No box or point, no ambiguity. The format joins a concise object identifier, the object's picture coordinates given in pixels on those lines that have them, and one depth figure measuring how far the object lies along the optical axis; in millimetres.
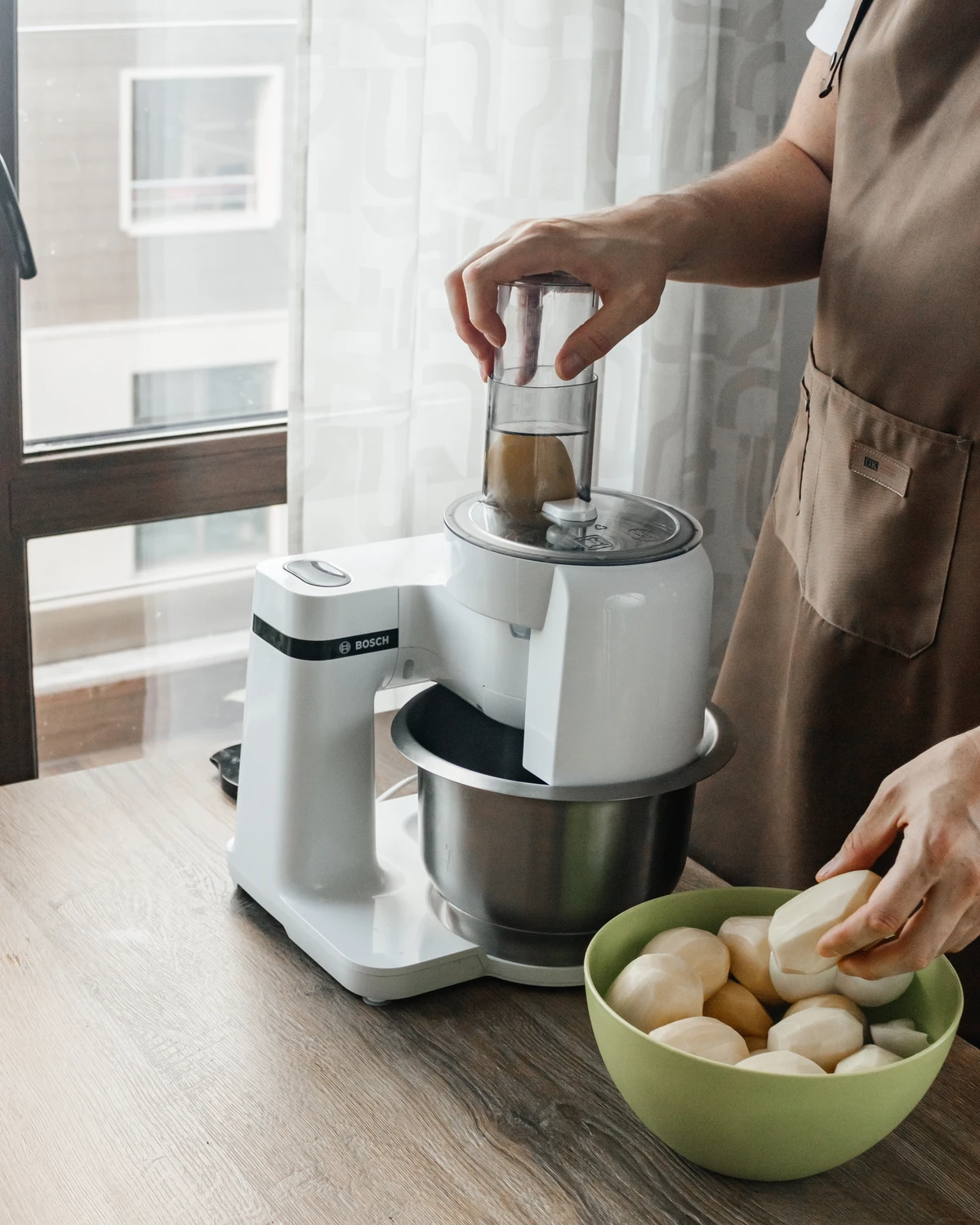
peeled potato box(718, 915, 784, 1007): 795
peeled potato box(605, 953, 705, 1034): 743
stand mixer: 842
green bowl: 684
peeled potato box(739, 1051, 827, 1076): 703
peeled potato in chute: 880
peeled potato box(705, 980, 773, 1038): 779
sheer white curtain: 1457
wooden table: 742
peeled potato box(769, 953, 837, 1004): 771
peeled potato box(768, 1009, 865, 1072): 729
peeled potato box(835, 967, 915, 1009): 770
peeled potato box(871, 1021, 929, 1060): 735
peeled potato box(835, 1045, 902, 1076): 704
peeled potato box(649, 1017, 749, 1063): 715
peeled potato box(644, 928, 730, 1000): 787
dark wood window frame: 1490
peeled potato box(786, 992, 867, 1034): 760
